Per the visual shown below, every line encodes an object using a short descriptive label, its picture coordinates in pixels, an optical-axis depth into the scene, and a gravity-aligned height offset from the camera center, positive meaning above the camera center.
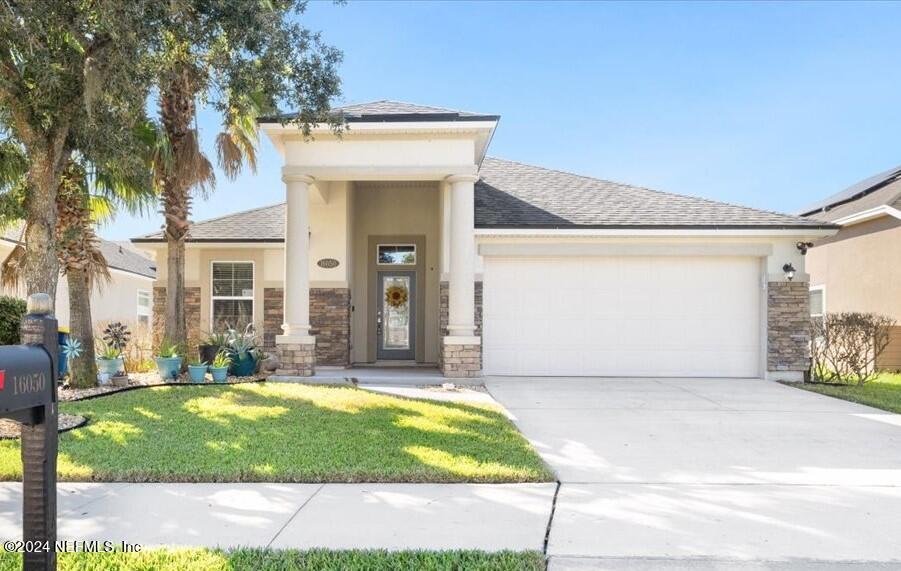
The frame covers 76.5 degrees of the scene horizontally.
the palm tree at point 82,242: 9.48 +0.92
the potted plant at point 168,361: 10.23 -1.17
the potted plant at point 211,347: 11.00 -0.99
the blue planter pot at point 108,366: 9.99 -1.23
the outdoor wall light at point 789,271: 11.61 +0.46
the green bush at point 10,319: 11.51 -0.46
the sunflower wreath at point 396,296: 14.02 -0.03
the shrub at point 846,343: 11.58 -1.03
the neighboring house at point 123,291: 20.84 +0.18
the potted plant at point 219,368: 10.34 -1.31
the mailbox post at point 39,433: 2.25 -0.56
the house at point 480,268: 10.88 +0.58
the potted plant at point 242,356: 10.81 -1.16
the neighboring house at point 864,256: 14.59 +1.07
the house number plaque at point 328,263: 12.77 +0.72
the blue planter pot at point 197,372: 10.31 -1.38
